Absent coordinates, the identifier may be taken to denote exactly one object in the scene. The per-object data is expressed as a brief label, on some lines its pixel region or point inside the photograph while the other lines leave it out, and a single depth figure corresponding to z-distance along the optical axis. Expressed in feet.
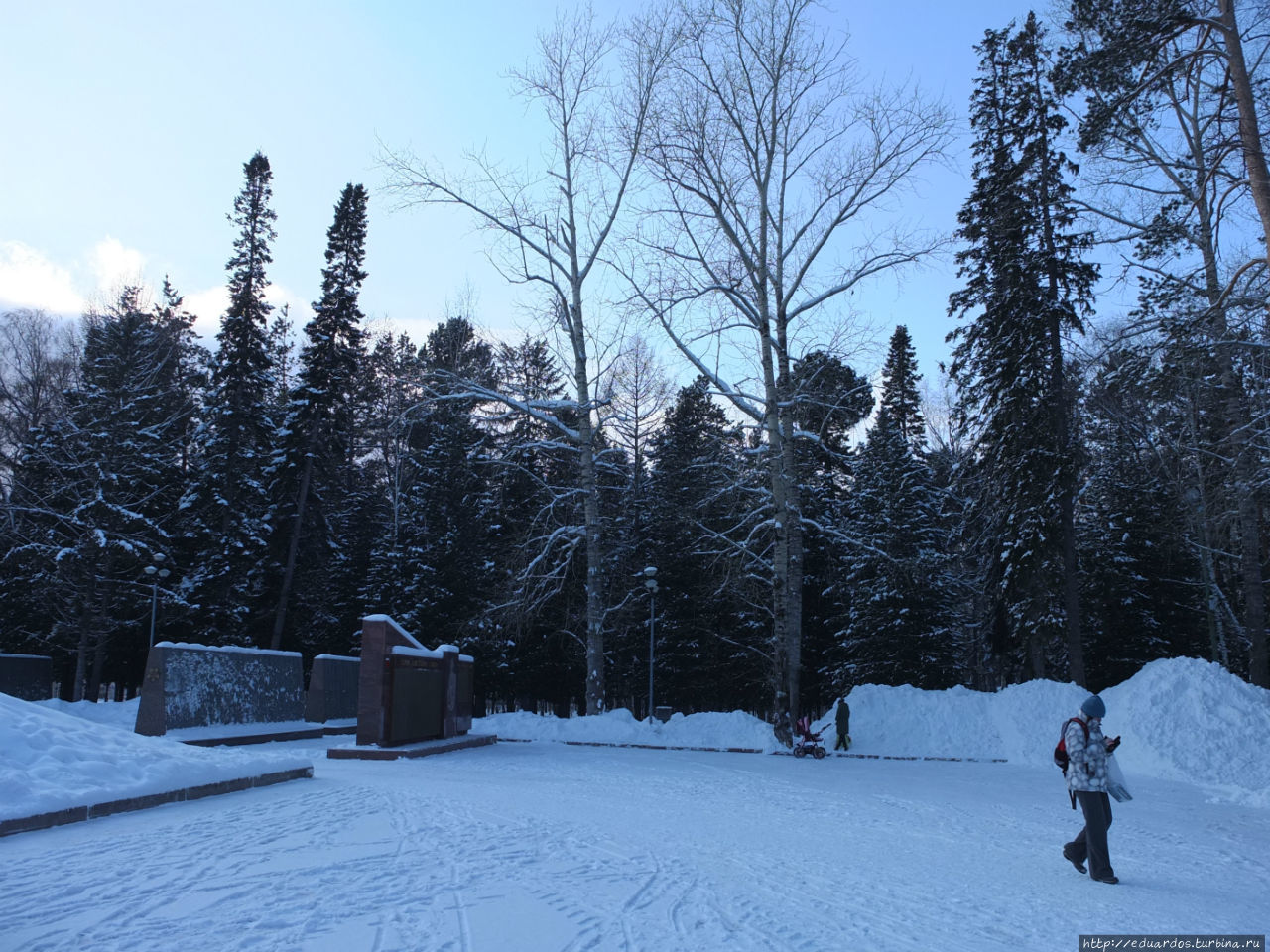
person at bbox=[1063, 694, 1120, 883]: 25.09
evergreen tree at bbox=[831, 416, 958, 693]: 122.11
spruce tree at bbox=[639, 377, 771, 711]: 130.00
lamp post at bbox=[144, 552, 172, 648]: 102.87
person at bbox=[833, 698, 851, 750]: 70.49
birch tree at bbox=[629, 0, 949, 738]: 71.72
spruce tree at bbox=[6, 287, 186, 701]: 109.19
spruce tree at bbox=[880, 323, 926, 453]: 146.82
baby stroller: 65.41
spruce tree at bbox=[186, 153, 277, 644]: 116.67
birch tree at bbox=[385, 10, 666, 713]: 83.66
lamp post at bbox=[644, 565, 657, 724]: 83.46
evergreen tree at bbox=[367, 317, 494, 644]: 133.80
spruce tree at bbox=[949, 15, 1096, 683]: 84.84
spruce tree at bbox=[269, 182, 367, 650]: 122.21
